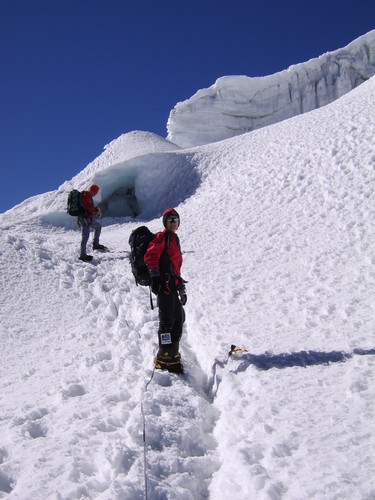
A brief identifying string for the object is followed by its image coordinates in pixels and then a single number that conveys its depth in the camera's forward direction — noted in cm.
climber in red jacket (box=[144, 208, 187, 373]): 403
